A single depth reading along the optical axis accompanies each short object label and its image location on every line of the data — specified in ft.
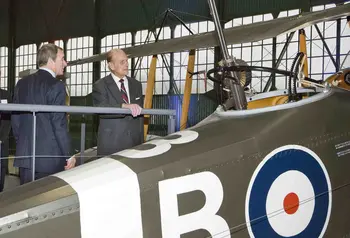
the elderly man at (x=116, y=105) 11.14
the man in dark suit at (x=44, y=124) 9.50
